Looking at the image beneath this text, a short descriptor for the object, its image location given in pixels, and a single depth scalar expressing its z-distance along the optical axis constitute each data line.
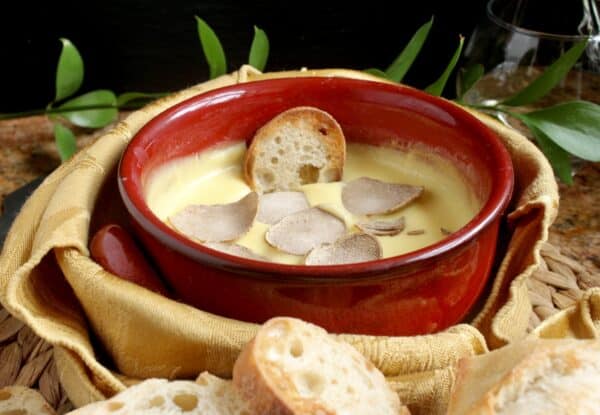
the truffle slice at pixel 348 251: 0.70
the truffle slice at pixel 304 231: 0.72
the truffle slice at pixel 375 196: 0.74
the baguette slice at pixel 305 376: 0.63
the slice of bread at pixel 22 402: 0.70
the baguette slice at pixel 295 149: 0.78
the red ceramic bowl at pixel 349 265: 0.67
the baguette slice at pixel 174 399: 0.65
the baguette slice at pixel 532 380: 0.62
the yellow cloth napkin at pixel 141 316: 0.67
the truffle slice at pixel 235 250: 0.71
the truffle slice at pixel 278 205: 0.74
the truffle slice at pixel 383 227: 0.72
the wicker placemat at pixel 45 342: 0.73
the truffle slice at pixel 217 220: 0.72
